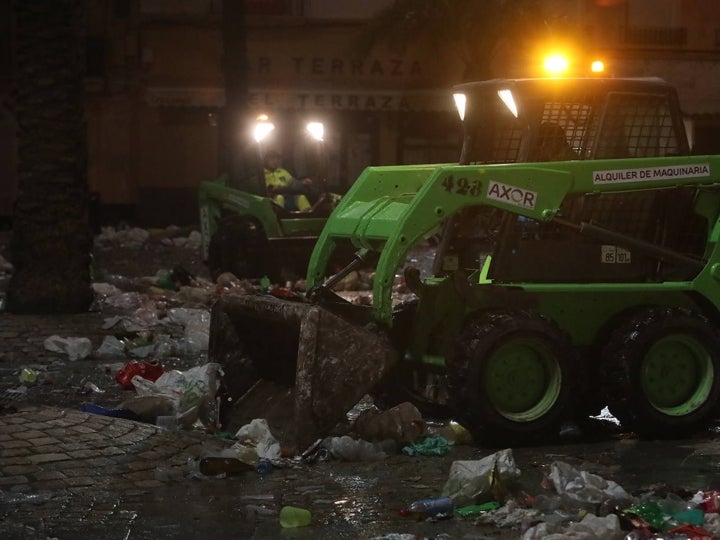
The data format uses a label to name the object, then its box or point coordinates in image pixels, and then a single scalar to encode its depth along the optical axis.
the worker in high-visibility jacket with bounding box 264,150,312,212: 18.70
